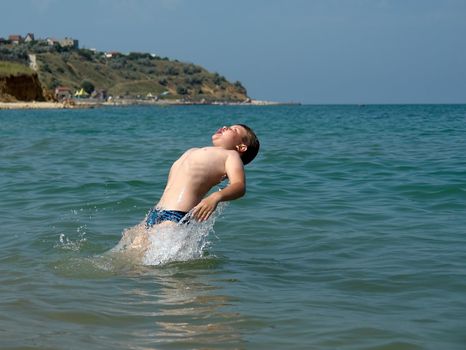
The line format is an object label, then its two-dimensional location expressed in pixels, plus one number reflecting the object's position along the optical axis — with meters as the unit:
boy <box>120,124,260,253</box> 5.95
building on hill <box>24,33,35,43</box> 178.65
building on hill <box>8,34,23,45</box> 173.00
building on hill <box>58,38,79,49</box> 176.85
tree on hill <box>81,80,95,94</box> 132.88
